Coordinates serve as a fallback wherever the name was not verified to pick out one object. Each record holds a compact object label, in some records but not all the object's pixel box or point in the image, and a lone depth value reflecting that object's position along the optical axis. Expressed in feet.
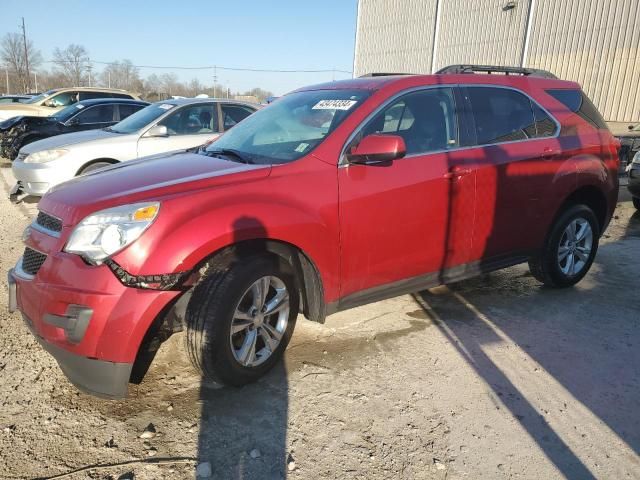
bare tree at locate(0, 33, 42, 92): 217.77
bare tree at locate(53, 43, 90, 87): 261.93
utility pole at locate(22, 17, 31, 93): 194.29
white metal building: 54.70
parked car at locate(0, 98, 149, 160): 34.58
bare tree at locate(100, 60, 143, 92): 270.87
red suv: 8.18
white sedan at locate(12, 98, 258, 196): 22.53
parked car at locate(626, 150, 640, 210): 26.99
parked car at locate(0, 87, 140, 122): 50.50
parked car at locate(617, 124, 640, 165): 31.17
